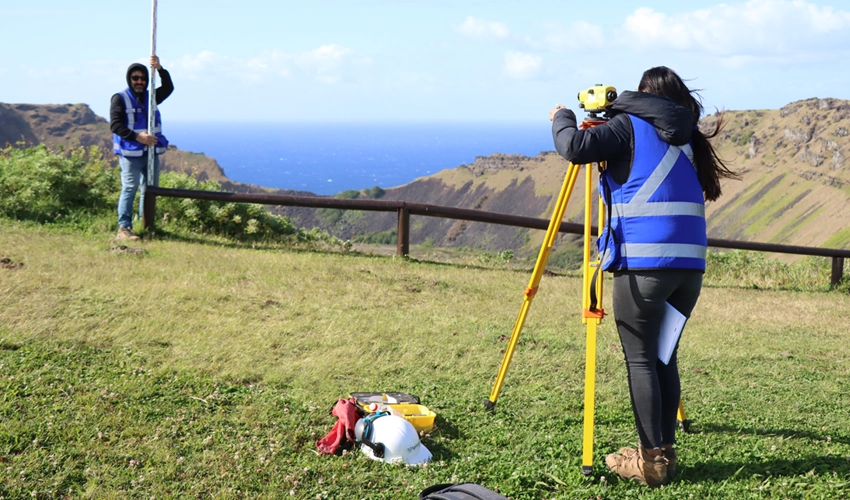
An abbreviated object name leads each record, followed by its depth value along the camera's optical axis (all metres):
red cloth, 4.57
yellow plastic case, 4.88
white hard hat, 4.46
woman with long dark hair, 3.82
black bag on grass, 3.61
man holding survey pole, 10.10
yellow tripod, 4.07
